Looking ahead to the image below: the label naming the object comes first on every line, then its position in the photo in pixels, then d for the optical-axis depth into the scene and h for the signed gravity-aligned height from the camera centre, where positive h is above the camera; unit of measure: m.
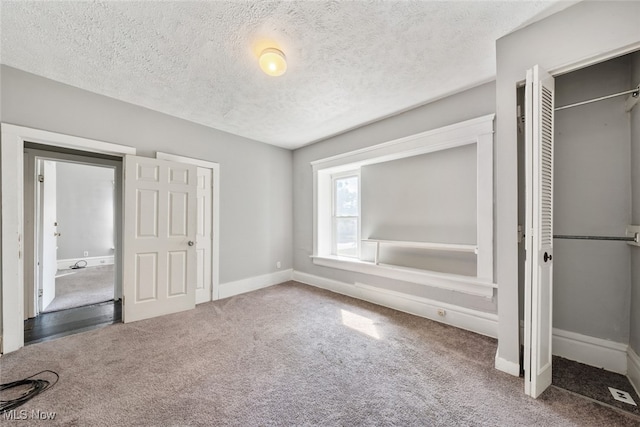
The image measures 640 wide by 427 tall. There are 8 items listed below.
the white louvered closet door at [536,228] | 1.64 -0.10
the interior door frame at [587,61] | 1.50 +1.04
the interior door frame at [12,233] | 2.27 -0.19
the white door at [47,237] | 3.27 -0.34
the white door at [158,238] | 2.96 -0.32
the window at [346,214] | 4.21 +0.00
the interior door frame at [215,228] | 3.75 -0.23
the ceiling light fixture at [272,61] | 1.97 +1.28
